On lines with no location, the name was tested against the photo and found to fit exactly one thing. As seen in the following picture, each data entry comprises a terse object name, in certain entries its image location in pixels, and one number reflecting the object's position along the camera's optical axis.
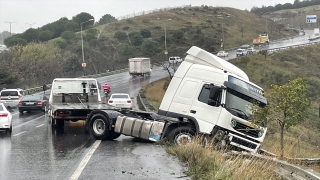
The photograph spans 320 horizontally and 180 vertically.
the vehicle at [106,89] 52.57
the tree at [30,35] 128.50
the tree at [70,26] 137.43
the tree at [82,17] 147.12
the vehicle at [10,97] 40.44
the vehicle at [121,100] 39.91
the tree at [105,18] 170.80
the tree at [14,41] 113.75
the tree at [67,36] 119.68
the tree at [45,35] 130.00
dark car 35.22
